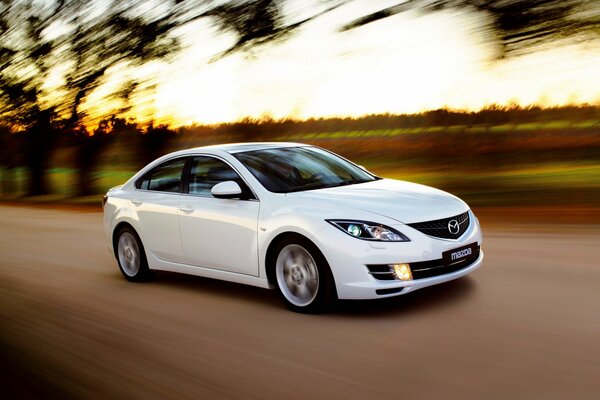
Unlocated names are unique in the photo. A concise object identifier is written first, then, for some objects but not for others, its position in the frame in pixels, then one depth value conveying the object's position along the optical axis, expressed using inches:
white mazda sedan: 236.2
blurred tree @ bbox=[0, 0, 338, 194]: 884.0
